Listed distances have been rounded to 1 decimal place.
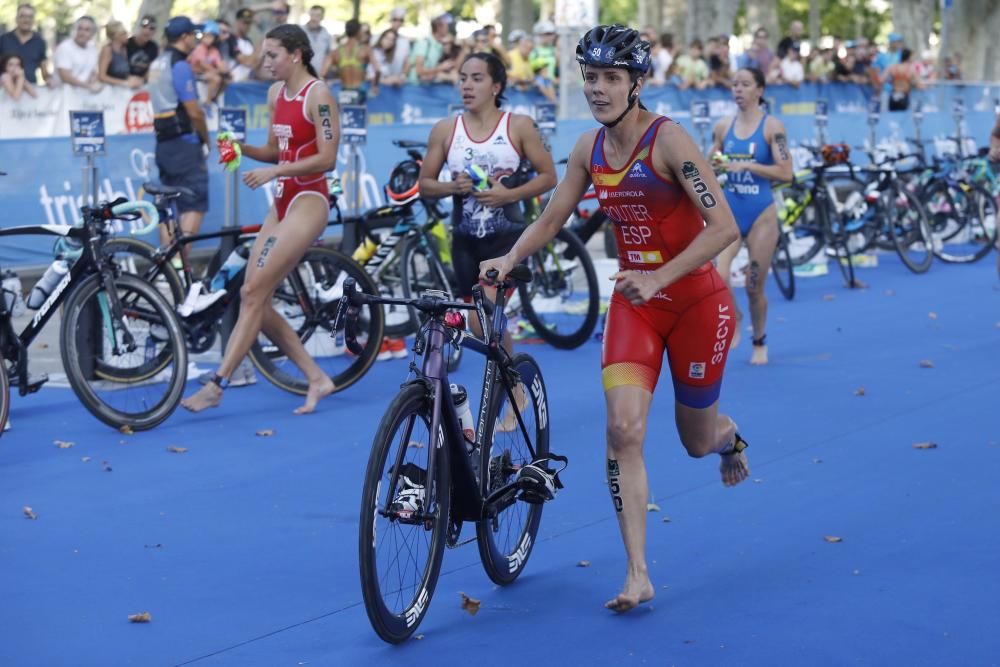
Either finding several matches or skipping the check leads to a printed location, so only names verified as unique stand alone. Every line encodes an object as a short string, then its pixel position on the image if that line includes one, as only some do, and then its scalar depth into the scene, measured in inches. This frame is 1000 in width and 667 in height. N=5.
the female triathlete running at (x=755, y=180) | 433.4
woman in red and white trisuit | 352.2
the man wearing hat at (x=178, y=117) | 524.4
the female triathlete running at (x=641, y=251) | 212.4
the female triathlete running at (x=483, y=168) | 346.6
